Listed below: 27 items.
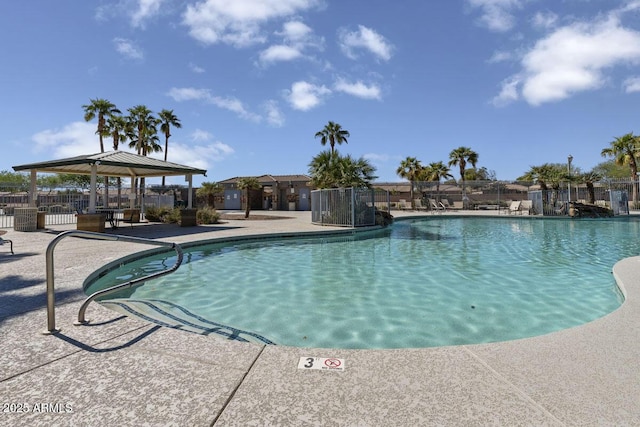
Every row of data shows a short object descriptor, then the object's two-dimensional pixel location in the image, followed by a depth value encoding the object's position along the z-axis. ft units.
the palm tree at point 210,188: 94.79
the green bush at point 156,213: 57.47
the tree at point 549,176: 80.13
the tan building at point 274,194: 115.24
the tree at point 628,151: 91.25
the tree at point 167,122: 104.37
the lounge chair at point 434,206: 96.71
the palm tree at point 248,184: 72.68
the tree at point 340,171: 53.06
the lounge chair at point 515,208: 82.10
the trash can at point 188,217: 48.49
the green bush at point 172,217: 55.26
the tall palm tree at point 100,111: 89.66
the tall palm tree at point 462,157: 130.93
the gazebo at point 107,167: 39.40
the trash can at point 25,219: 39.80
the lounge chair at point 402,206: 111.24
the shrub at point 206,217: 54.44
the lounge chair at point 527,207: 78.43
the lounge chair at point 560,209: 75.15
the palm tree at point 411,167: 120.47
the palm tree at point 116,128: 93.76
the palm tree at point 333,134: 105.19
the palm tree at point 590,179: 82.89
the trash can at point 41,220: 41.60
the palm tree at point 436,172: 125.59
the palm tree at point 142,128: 97.40
